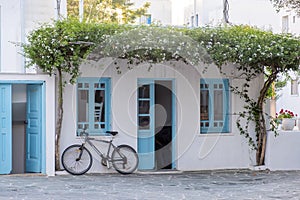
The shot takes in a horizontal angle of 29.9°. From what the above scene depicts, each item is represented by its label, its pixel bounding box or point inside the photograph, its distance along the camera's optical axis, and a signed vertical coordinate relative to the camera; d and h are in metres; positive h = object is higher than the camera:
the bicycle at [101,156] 12.90 -1.02
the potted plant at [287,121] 14.79 -0.21
